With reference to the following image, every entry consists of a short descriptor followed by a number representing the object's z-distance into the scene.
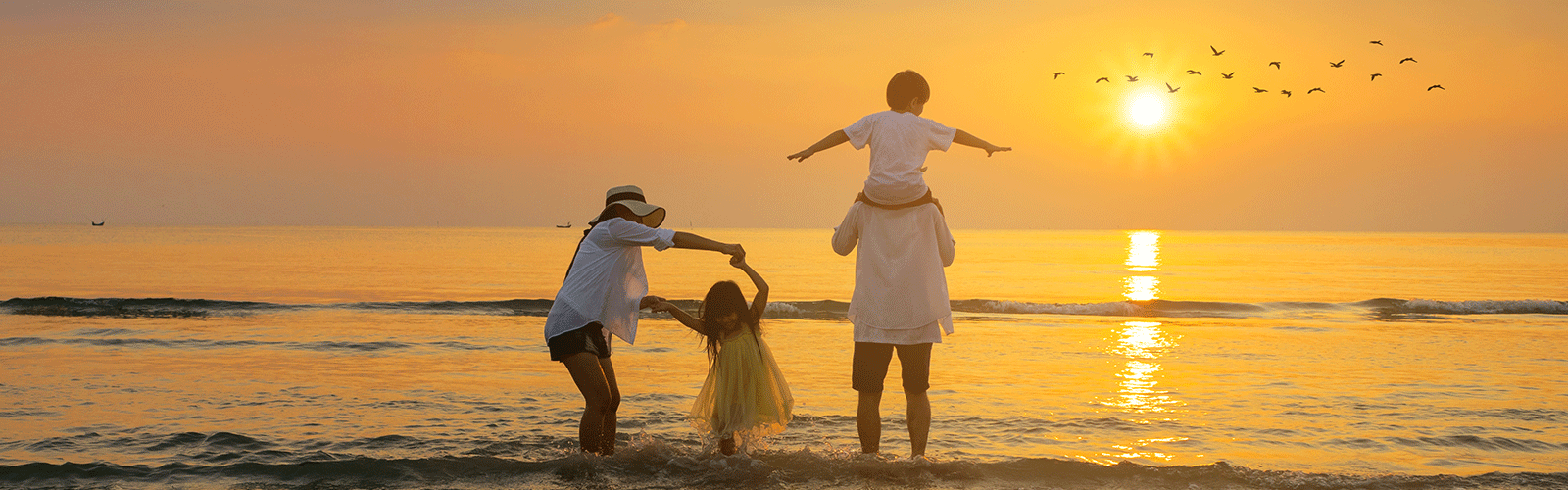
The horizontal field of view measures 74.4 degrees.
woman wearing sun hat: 6.57
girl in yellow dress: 7.09
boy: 5.97
